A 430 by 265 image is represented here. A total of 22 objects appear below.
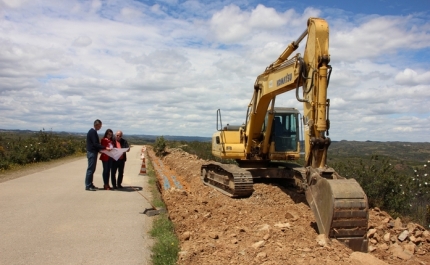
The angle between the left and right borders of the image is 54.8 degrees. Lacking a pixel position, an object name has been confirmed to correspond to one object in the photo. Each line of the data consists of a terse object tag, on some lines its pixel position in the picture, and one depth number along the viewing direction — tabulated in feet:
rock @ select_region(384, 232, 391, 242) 24.32
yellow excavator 21.02
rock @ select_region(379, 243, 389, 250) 22.98
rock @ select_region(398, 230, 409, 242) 24.31
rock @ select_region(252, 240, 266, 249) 20.32
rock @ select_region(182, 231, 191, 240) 22.76
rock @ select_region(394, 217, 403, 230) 26.06
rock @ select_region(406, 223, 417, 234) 24.91
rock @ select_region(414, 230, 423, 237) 24.70
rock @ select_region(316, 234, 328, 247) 20.06
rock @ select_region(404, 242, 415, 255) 22.64
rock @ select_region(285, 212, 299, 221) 27.38
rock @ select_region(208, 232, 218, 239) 22.38
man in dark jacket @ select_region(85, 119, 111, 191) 40.79
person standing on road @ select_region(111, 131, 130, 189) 42.83
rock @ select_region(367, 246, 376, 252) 22.53
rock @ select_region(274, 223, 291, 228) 24.34
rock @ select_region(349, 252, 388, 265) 17.80
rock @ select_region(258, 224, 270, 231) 23.64
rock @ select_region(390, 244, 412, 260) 21.57
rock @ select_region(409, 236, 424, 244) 24.02
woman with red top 42.32
